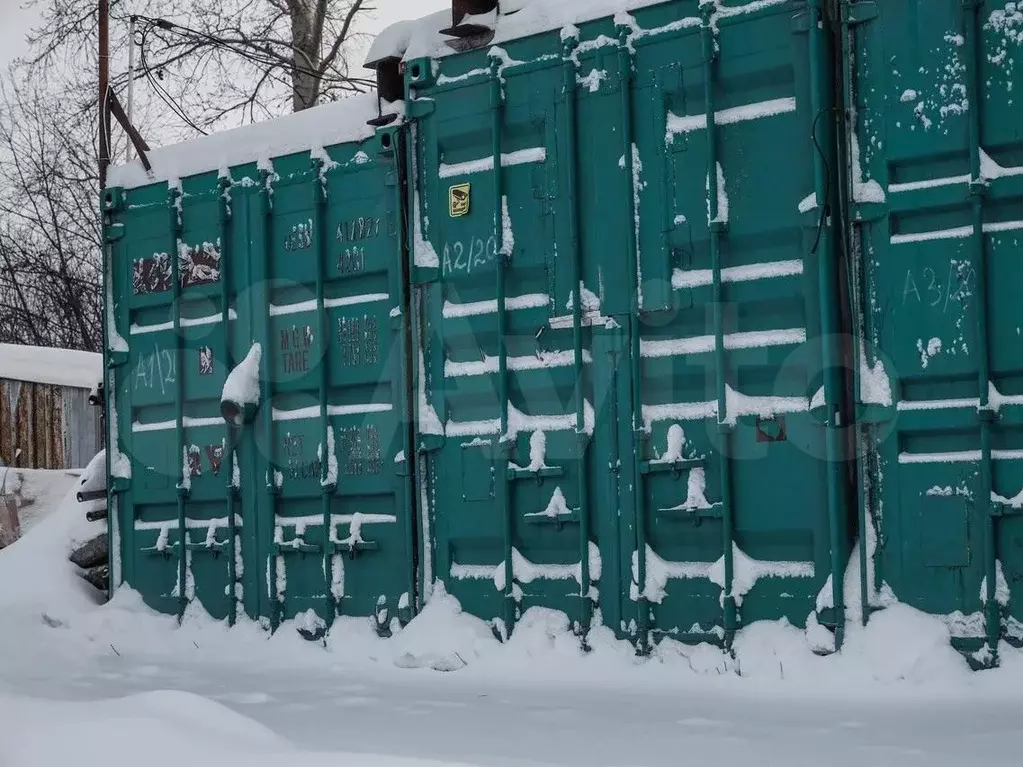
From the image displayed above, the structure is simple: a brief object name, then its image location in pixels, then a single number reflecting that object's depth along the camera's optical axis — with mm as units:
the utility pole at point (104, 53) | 13430
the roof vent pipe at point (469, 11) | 7852
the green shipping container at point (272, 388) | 8383
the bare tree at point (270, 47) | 19078
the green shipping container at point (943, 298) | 6090
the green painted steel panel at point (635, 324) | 6641
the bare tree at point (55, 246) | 27828
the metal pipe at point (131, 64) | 11852
